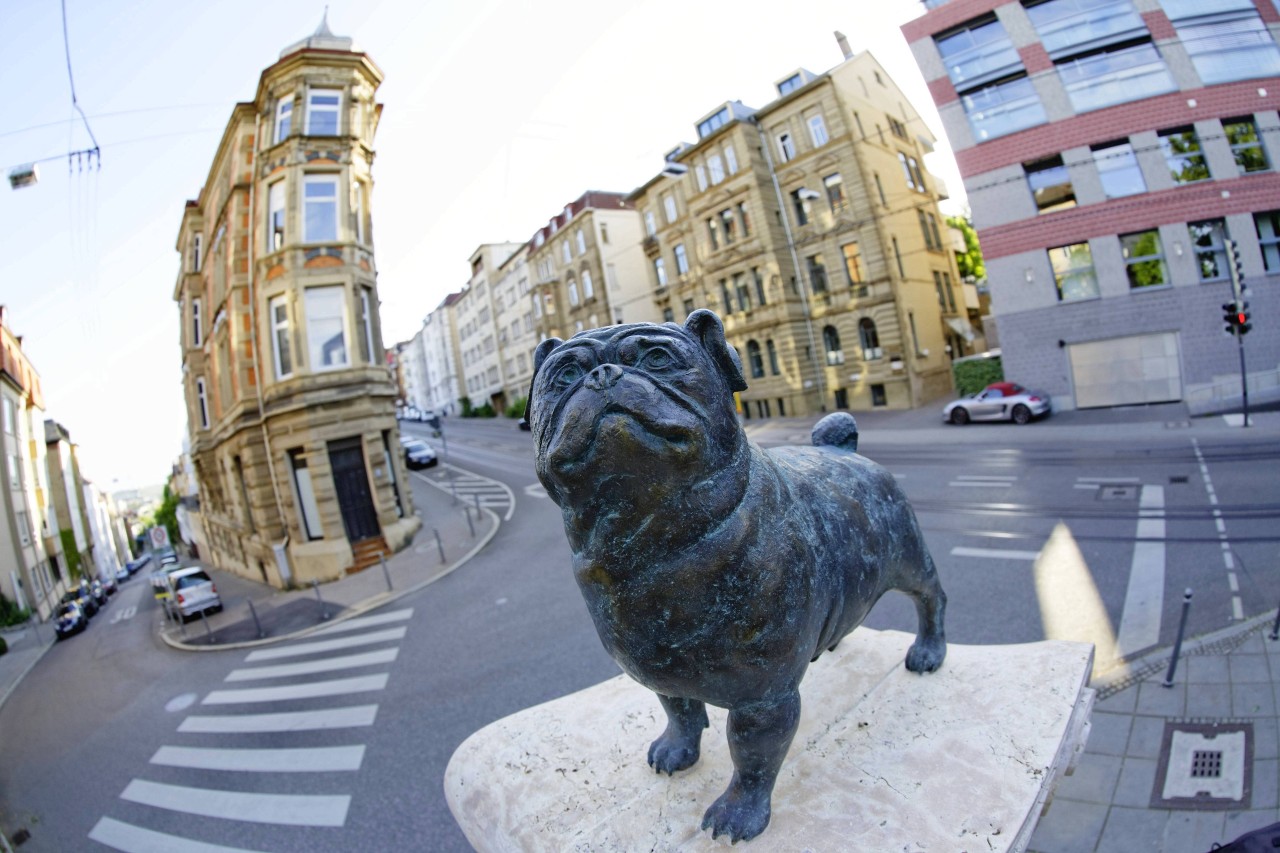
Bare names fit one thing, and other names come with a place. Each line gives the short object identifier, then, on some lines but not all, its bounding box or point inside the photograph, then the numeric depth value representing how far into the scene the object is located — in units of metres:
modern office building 18.48
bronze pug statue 1.70
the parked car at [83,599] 23.13
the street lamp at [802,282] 29.22
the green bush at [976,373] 23.91
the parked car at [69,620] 19.20
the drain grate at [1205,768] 3.78
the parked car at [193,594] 15.67
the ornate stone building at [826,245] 26.45
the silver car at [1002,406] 19.73
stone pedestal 2.27
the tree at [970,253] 37.12
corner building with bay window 16.36
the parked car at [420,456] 33.47
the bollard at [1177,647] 4.75
